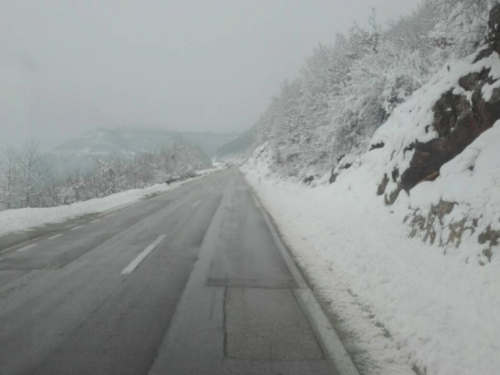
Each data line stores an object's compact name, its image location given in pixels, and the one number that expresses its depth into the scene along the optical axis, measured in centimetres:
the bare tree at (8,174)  3628
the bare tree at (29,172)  3631
